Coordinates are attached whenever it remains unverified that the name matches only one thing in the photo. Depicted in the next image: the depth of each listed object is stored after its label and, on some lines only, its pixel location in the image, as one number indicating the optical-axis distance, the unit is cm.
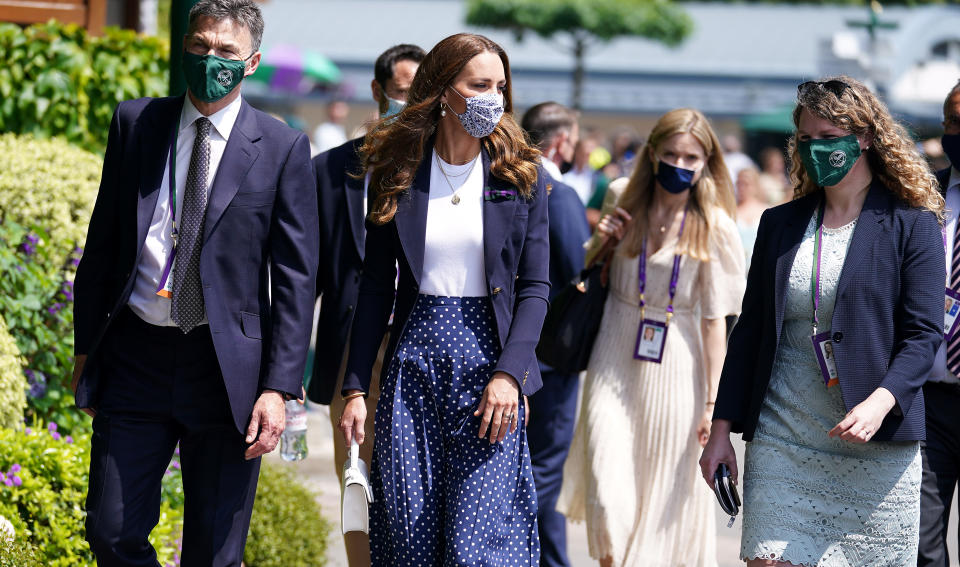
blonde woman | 1087
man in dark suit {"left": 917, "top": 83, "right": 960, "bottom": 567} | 912
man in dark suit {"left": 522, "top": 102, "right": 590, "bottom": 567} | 1168
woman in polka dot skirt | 793
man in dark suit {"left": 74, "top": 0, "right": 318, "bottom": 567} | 776
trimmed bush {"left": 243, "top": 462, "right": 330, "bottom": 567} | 1140
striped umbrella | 5762
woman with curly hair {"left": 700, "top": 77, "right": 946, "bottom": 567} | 787
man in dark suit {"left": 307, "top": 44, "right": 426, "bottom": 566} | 970
